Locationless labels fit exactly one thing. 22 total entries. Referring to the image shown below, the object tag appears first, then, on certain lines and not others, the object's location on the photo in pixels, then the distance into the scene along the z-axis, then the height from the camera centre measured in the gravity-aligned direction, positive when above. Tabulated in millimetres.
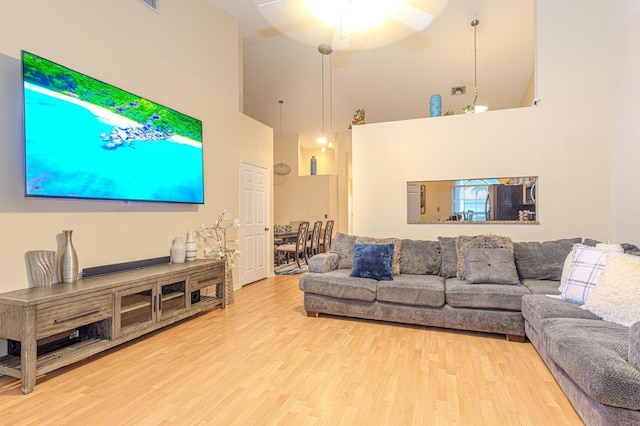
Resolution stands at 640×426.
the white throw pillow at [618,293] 2010 -549
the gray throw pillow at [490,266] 3051 -553
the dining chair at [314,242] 7352 -726
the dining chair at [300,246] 6586 -756
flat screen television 2328 +613
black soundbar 2764 -521
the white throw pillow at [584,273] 2414 -498
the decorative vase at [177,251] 3561 -441
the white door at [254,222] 5016 -192
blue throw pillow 3385 -553
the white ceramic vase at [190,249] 3730 -450
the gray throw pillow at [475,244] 3352 -361
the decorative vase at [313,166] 9570 +1298
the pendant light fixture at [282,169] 8906 +1141
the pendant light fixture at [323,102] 5277 +2551
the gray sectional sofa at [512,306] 1495 -747
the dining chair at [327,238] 7731 -682
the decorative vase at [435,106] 4258 +1362
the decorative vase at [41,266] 2377 -407
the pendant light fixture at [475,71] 4146 +2601
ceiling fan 3768 +2725
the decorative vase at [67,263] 2535 -403
